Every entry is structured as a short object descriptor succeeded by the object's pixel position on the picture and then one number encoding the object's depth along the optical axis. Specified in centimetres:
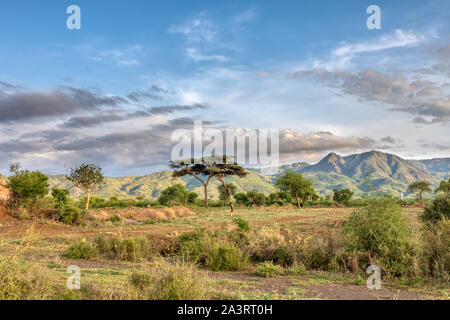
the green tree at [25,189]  2372
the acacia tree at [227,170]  4341
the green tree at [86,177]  3825
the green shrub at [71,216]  2252
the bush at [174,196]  4410
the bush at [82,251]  1247
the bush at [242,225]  1559
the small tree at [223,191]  5678
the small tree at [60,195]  3312
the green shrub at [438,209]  1501
